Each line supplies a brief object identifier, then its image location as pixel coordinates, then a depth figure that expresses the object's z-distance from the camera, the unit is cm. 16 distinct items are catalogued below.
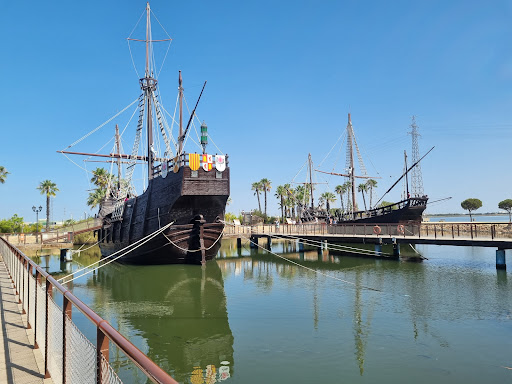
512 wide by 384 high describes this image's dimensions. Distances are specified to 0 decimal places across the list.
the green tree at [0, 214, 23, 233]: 5361
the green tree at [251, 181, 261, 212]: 8594
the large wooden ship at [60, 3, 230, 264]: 2155
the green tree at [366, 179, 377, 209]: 8796
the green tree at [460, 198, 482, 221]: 10372
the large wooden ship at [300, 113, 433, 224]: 3481
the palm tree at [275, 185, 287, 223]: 8232
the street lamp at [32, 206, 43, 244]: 5425
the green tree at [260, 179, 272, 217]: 8512
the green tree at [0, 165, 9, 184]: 5125
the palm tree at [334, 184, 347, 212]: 8451
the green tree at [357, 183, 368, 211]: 9006
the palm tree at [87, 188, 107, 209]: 6022
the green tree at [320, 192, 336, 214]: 8522
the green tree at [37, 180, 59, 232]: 6322
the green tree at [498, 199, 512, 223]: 9685
